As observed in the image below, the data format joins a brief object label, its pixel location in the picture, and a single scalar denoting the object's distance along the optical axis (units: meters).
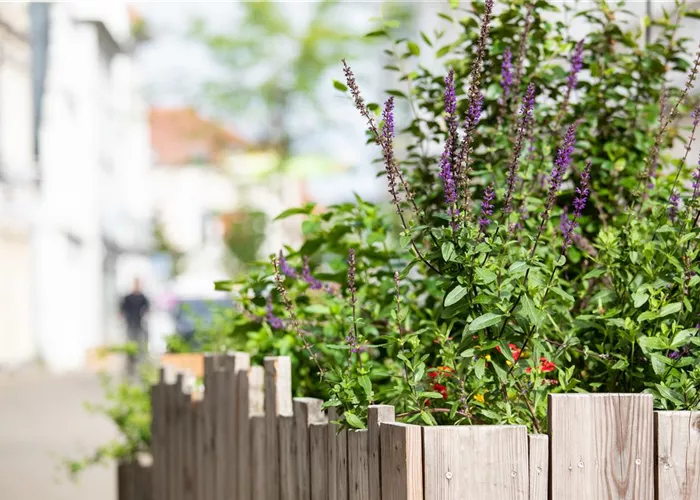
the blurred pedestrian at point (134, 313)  28.72
